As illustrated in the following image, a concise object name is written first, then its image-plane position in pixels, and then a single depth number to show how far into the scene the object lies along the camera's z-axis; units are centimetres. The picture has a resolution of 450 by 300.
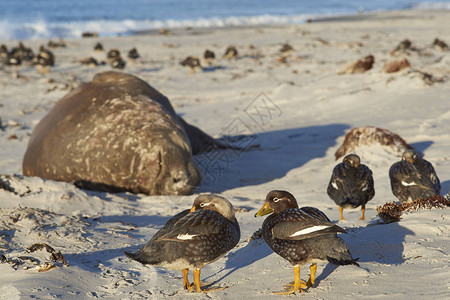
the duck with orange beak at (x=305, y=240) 720
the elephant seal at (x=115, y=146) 1462
